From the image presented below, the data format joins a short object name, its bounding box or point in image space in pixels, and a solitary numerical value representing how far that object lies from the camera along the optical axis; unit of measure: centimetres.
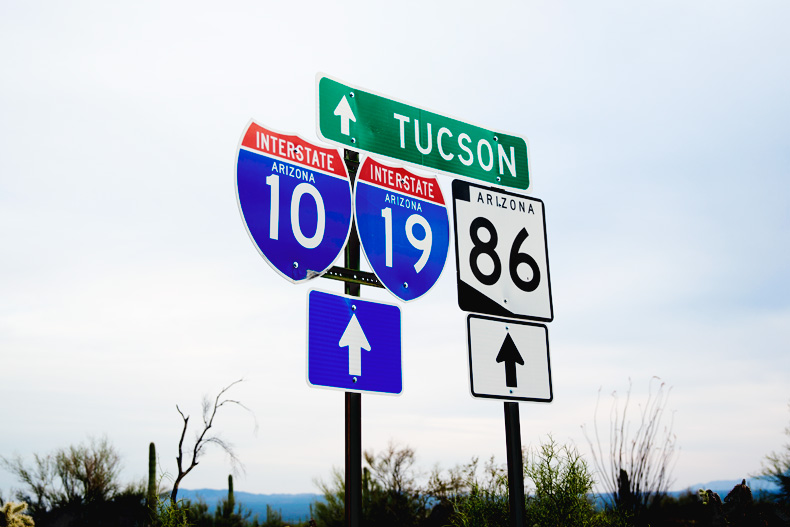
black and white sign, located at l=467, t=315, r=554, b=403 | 563
